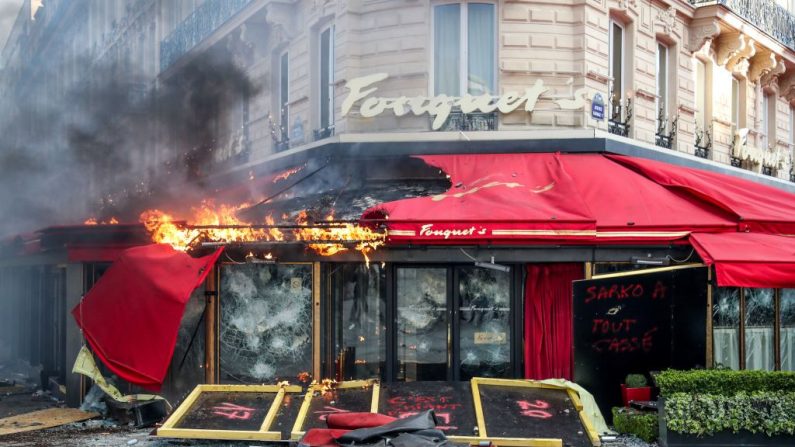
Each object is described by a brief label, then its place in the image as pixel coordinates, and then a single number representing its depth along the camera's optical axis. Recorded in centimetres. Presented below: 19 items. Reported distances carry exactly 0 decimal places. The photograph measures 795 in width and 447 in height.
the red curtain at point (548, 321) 1184
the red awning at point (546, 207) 1086
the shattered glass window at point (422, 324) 1209
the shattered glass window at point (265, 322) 1216
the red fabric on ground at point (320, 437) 819
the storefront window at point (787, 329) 1231
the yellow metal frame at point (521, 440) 886
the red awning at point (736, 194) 1180
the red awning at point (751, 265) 1035
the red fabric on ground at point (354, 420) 843
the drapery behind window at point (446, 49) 1364
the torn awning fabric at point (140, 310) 1109
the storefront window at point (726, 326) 1181
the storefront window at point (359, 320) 1223
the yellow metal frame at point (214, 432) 920
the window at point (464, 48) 1359
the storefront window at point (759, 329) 1205
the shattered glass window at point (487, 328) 1205
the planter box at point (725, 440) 955
